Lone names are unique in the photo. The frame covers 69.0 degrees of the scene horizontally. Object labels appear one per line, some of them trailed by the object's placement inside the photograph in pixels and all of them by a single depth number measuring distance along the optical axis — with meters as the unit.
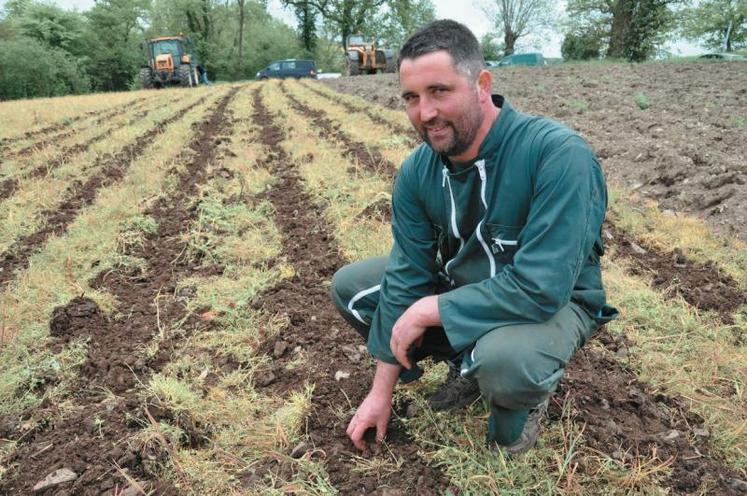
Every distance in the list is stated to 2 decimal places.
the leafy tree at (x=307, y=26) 40.94
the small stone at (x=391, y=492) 1.76
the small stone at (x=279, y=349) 2.66
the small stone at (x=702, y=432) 2.04
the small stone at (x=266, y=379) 2.46
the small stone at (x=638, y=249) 3.81
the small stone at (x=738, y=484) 1.79
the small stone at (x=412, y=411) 2.14
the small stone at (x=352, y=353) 2.55
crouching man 1.58
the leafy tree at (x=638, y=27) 20.88
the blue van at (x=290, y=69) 31.05
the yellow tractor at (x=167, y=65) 21.22
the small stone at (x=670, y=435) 2.01
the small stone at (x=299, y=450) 1.99
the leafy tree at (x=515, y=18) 39.03
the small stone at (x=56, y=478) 1.88
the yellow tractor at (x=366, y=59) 26.34
